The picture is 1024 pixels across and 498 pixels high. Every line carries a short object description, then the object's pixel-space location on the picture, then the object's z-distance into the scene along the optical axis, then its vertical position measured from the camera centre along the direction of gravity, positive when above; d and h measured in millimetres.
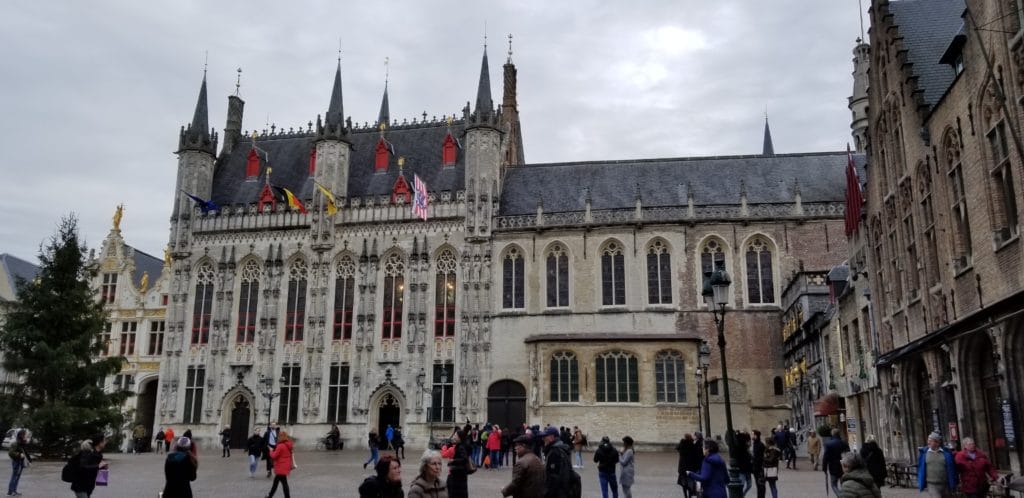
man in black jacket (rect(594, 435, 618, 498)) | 16578 -818
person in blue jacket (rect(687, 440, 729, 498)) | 12141 -801
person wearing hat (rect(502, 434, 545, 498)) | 9477 -628
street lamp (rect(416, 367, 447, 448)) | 43312 +1817
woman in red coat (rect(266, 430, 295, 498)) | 17016 -751
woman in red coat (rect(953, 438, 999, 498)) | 12570 -745
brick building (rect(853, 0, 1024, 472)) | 17062 +5031
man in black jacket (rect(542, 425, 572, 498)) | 10195 -593
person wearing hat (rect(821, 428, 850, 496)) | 15984 -691
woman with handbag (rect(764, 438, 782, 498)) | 17450 -889
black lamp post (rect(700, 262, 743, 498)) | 13562 +2347
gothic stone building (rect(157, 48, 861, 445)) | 42625 +7765
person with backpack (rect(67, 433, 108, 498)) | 13062 -694
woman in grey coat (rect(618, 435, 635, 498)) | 16094 -936
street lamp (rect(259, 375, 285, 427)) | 45103 +2186
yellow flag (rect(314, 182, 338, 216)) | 47688 +12896
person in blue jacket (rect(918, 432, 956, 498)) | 12820 -760
